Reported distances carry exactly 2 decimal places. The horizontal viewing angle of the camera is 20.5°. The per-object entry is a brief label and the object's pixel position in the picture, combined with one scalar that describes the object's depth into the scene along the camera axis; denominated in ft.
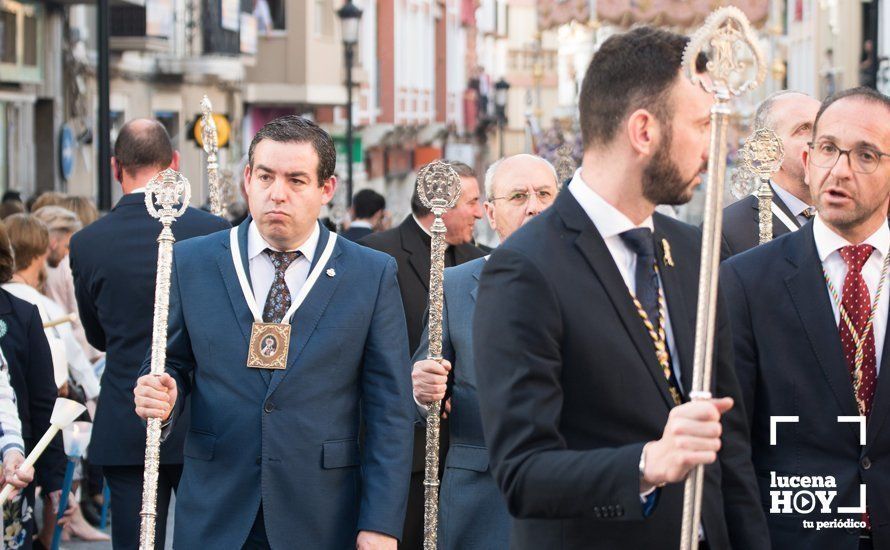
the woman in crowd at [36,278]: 41.52
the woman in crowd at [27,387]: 30.23
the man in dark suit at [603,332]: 16.37
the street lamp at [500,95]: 184.69
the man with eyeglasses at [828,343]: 22.12
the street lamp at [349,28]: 109.94
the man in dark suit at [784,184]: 30.94
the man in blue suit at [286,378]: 24.18
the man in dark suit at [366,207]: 60.79
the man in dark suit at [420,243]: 36.27
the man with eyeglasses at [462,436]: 27.30
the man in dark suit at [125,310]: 31.58
